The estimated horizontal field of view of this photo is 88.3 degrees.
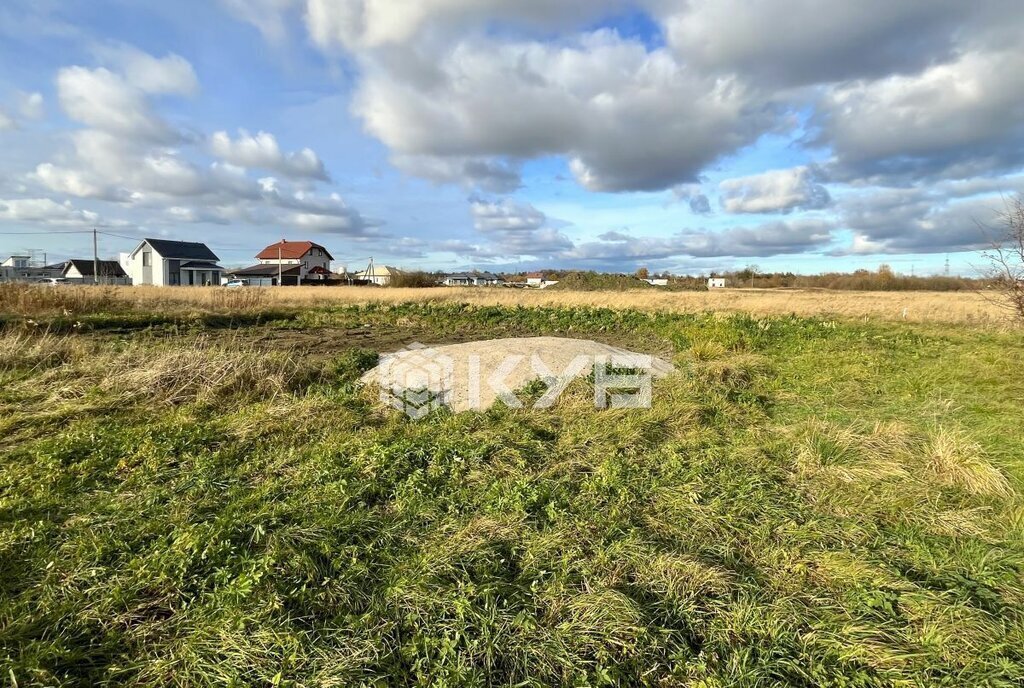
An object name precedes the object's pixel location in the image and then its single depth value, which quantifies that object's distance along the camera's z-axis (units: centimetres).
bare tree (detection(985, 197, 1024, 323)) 1404
